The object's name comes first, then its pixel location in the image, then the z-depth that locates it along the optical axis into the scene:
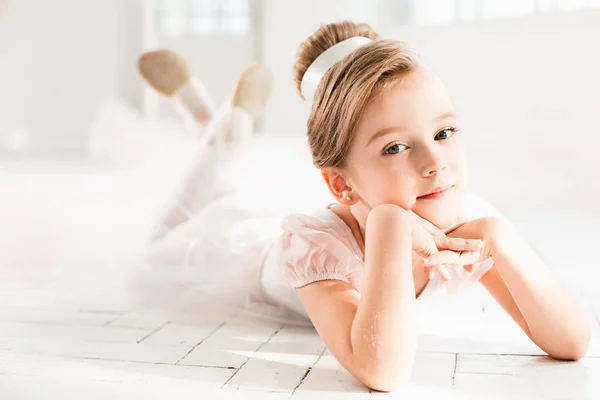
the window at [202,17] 5.75
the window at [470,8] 3.66
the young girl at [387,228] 1.02
